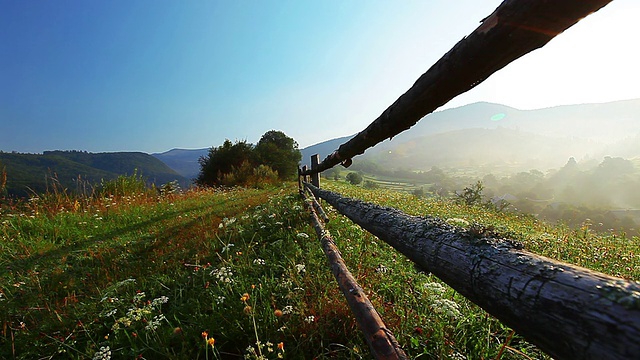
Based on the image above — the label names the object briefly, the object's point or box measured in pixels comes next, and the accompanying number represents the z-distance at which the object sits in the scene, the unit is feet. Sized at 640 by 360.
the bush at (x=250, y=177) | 66.24
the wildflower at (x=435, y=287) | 6.66
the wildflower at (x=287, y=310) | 6.94
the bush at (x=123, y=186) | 36.50
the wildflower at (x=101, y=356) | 5.98
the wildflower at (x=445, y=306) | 5.85
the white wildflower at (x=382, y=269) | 9.45
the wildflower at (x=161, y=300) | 7.42
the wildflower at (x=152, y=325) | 6.61
